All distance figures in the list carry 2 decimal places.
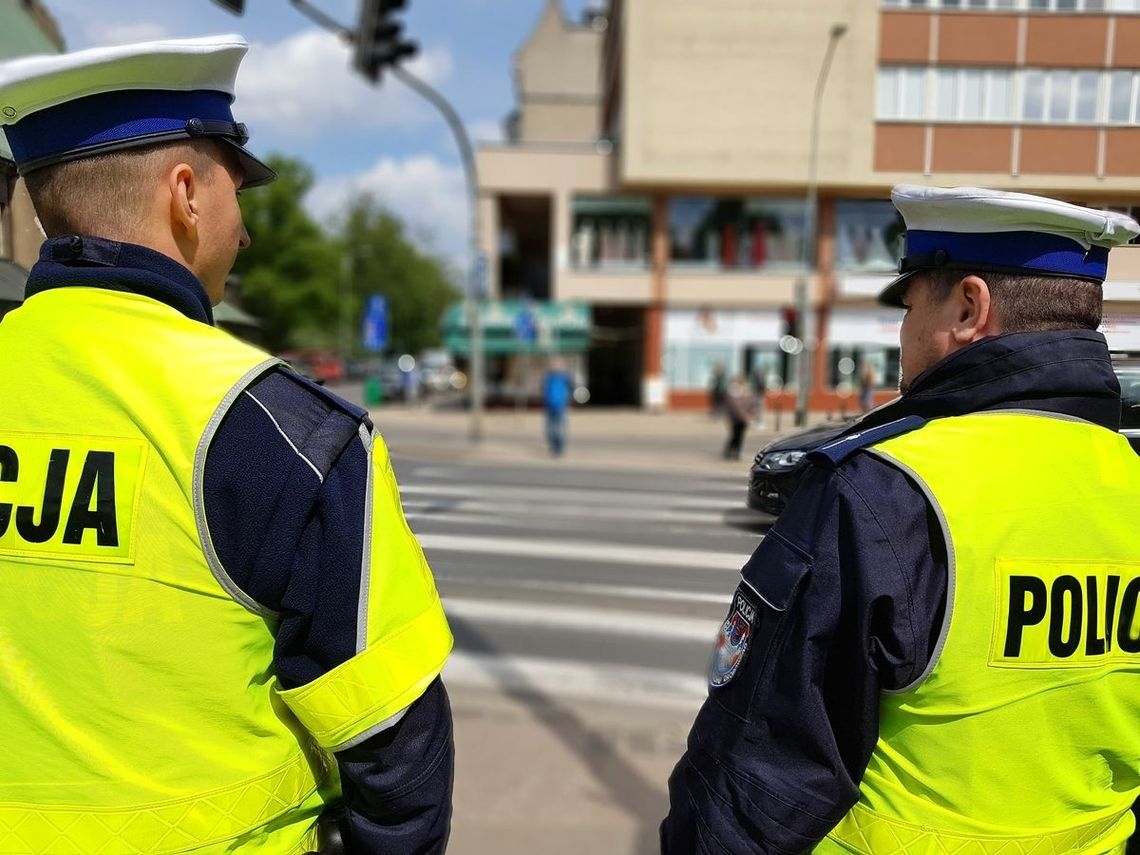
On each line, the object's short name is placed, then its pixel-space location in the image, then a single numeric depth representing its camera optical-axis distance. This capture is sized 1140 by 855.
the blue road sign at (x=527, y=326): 24.38
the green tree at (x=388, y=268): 56.06
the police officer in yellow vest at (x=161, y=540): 1.18
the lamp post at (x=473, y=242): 14.65
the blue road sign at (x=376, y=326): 18.28
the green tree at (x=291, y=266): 48.59
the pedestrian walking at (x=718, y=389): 23.88
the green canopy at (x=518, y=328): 28.75
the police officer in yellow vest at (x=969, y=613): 1.27
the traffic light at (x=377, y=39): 9.93
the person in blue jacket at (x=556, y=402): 15.95
